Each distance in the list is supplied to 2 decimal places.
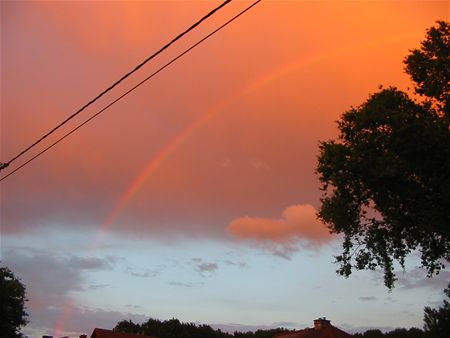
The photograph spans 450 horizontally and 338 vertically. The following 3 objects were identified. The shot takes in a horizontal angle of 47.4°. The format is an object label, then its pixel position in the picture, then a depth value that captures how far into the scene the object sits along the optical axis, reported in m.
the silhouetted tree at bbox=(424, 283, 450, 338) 24.67
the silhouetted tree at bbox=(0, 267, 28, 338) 50.50
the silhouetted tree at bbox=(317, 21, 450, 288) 20.89
